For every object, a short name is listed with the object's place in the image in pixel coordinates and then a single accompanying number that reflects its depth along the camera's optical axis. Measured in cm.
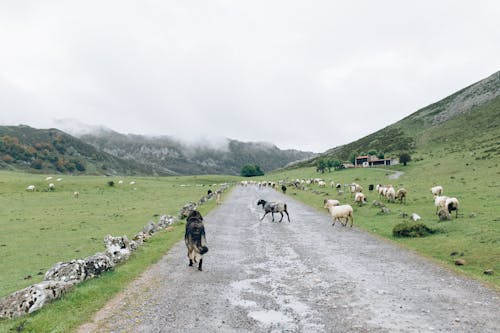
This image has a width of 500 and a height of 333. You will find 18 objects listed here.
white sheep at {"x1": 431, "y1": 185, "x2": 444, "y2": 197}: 4141
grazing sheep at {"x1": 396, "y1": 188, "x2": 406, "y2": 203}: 4075
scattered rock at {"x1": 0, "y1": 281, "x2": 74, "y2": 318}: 1083
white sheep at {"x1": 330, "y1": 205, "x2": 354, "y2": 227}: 2919
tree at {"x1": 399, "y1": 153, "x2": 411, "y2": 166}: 10853
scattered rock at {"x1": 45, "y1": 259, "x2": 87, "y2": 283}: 1373
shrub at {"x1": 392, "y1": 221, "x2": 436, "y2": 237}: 2331
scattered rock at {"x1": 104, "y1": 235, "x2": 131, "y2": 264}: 1737
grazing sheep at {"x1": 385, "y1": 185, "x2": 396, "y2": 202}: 4232
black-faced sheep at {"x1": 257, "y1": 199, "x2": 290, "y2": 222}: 3335
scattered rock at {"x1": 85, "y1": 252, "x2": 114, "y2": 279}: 1487
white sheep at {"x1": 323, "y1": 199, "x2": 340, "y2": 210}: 3762
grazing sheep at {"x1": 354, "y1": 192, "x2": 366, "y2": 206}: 4266
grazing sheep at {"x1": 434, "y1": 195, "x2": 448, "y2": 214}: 2970
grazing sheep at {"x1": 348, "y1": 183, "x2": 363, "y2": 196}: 5461
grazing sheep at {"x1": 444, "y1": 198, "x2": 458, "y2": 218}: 2809
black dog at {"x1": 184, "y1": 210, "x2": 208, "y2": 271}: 1626
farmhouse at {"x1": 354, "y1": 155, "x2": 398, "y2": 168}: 13391
